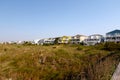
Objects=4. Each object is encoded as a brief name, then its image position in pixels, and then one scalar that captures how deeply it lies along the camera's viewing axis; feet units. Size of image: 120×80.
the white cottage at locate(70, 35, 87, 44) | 123.35
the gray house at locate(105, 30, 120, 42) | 95.63
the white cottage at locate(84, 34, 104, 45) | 109.36
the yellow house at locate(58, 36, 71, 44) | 123.97
